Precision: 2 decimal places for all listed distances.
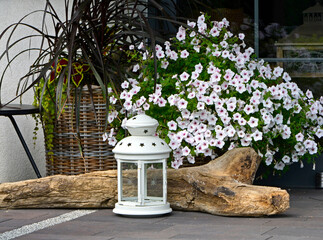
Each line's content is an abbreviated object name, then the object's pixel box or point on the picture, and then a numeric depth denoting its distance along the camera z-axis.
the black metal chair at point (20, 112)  4.88
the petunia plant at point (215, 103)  4.68
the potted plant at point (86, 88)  4.78
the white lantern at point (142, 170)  4.14
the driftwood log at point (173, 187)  4.19
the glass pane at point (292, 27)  5.46
